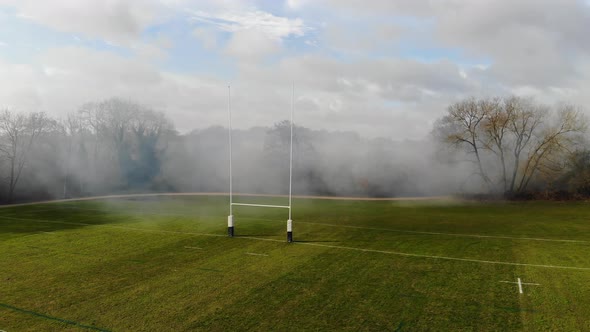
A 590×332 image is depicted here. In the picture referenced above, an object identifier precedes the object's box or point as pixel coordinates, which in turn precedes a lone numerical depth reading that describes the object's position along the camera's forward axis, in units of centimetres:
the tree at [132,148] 4525
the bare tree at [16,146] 3669
